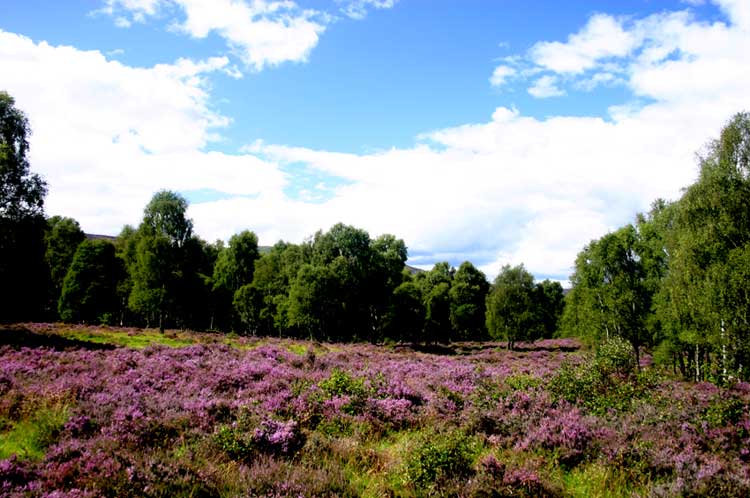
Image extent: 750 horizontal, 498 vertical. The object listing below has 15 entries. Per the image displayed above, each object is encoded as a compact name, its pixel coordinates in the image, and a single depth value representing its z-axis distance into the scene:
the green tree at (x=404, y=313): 56.25
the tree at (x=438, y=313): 62.28
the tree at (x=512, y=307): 53.94
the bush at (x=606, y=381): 12.54
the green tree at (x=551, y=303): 90.58
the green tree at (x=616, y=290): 36.31
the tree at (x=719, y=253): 21.45
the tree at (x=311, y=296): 49.25
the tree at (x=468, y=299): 67.19
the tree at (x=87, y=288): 52.19
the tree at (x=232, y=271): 66.50
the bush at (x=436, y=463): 7.21
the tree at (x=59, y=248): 57.31
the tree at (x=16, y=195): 26.86
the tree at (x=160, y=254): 43.50
